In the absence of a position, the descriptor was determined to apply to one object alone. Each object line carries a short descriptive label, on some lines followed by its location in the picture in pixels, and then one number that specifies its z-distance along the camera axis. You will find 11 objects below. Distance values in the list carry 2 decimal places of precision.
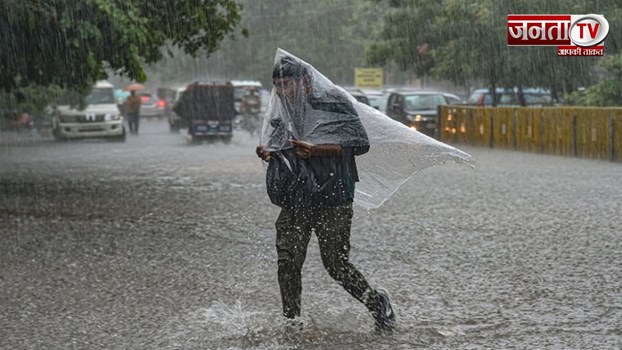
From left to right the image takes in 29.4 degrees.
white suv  38.16
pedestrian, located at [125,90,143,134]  43.56
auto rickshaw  36.81
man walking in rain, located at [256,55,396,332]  6.73
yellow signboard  60.78
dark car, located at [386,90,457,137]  35.59
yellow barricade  24.69
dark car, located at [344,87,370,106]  33.76
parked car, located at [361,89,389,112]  41.00
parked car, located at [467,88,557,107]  38.34
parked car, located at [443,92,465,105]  41.81
